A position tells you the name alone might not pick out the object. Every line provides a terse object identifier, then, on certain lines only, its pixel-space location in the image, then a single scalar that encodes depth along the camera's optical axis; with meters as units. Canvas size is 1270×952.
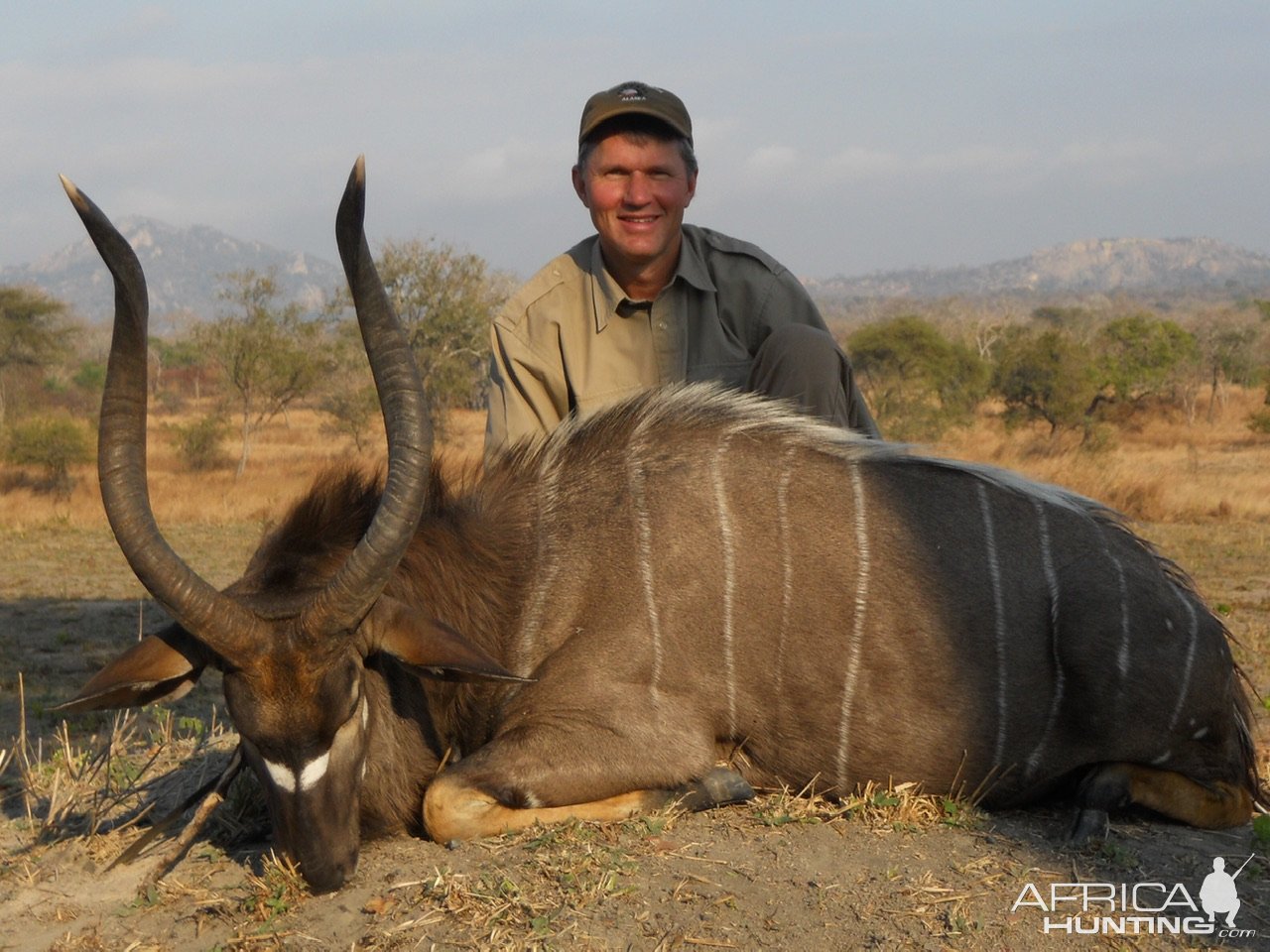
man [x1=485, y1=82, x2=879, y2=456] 5.30
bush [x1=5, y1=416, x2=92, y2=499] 23.38
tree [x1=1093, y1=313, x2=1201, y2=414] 31.47
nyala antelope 3.88
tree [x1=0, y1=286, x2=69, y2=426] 38.22
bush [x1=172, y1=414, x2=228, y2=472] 28.89
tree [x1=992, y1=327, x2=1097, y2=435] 27.94
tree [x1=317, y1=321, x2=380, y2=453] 30.56
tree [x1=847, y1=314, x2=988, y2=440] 29.16
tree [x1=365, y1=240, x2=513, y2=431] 29.47
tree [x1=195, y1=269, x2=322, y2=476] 30.27
